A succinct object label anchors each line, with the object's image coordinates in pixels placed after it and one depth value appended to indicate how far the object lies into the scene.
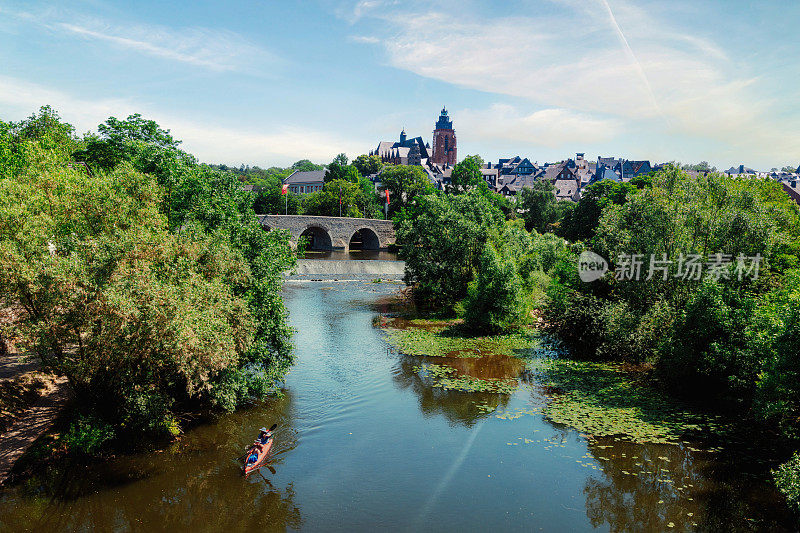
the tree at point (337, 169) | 115.62
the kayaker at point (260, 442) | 16.83
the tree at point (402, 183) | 106.50
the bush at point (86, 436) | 16.61
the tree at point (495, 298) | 33.06
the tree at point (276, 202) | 104.25
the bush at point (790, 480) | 13.11
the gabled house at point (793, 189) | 89.71
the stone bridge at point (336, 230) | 80.31
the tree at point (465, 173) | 97.38
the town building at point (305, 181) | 152.91
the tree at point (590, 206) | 71.76
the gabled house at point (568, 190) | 134.00
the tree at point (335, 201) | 98.82
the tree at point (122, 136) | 40.25
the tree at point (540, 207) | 97.56
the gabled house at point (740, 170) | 170.68
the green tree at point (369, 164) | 148.38
